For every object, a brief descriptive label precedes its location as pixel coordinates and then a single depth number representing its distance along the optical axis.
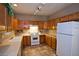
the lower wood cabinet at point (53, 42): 2.67
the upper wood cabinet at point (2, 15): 0.73
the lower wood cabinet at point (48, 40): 3.09
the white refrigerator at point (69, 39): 1.58
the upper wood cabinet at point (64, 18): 2.17
